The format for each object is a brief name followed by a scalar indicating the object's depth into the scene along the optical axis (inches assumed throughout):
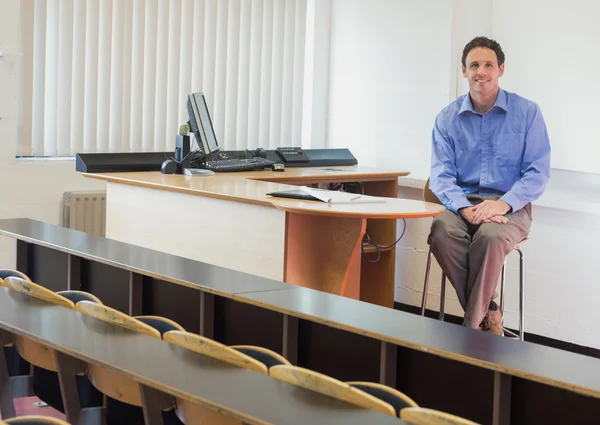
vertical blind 201.8
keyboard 190.7
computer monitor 187.8
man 161.9
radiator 201.3
